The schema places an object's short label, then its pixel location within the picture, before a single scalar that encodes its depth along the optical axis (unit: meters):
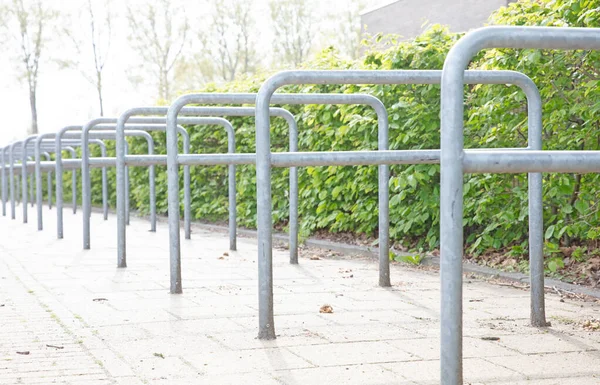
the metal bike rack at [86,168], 7.26
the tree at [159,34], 35.44
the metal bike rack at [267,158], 3.50
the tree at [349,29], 35.50
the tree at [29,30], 33.25
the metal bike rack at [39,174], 9.80
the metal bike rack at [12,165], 12.33
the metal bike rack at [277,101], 4.72
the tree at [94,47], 33.66
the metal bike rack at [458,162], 2.03
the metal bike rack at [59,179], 8.28
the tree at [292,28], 37.06
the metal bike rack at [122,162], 5.97
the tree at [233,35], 37.38
